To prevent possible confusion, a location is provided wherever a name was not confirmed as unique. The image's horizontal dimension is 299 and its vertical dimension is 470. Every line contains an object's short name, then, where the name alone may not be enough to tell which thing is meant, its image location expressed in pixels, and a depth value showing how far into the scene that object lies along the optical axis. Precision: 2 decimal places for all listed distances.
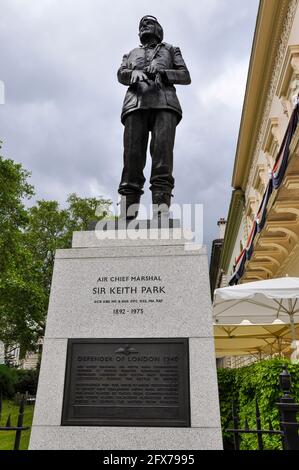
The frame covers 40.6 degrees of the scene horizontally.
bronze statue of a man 5.09
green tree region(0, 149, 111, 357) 22.14
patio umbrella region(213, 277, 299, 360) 8.29
